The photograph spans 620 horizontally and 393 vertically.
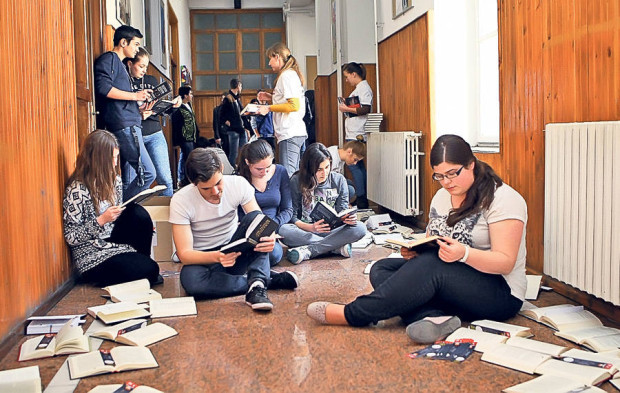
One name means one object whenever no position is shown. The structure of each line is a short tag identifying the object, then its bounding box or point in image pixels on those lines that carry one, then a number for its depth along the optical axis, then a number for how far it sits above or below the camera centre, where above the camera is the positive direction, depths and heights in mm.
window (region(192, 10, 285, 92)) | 15227 +2066
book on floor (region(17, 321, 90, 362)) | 2701 -777
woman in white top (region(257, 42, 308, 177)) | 5594 +261
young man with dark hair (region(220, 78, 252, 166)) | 9578 +282
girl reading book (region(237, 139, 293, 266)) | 4469 -269
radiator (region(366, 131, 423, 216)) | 5930 -291
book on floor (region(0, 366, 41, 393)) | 2250 -751
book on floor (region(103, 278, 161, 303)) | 3592 -772
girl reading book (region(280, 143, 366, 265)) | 4734 -496
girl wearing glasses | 2746 -514
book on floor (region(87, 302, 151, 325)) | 3141 -754
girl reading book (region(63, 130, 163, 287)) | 3961 -412
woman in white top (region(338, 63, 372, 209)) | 7215 +243
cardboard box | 4812 -650
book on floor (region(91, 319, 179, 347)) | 2824 -772
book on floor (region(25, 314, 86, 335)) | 3051 -772
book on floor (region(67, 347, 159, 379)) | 2465 -772
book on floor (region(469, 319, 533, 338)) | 2707 -748
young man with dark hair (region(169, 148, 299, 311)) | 3527 -492
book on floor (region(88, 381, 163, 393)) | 2209 -766
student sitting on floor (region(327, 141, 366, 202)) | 6984 -140
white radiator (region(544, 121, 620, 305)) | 2734 -310
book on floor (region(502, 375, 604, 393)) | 2105 -760
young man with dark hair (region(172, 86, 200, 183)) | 9836 +209
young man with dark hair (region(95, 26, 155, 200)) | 4996 +316
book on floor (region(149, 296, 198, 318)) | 3277 -770
